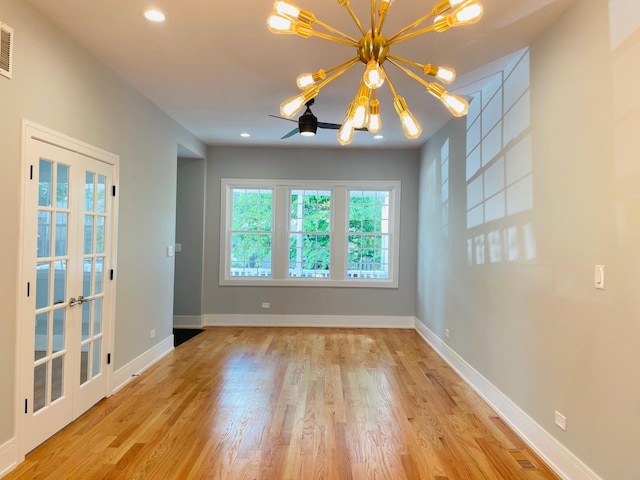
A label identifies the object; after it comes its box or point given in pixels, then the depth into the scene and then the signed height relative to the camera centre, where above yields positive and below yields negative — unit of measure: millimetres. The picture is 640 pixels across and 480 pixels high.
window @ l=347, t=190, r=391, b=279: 6496 +148
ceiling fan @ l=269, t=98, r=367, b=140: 3799 +1190
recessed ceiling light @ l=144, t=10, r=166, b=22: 2518 +1490
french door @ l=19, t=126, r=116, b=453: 2502 -320
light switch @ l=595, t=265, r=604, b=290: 2090 -146
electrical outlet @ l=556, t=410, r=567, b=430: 2389 -1056
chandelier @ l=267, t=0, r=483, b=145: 1487 +802
